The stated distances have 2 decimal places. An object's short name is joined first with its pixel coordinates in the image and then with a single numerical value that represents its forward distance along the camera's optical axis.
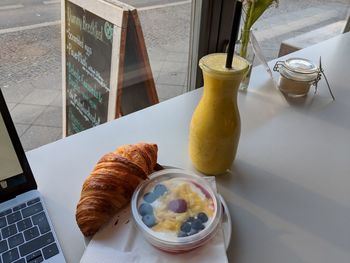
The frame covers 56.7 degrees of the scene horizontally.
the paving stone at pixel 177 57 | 1.06
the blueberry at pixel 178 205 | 0.44
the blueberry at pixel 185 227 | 0.41
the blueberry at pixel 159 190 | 0.46
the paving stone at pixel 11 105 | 0.76
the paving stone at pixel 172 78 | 1.09
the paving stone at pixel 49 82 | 0.90
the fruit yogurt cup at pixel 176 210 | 0.40
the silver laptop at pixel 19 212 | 0.42
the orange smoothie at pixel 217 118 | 0.48
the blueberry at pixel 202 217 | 0.43
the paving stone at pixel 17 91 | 0.81
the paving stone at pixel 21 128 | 0.80
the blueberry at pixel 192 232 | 0.41
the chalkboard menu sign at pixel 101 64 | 0.93
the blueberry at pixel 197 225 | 0.42
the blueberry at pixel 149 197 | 0.45
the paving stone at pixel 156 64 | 1.09
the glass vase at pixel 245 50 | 0.73
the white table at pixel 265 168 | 0.46
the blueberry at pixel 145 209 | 0.44
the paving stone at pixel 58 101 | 1.03
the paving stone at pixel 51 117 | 0.95
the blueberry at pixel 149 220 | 0.42
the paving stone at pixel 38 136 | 0.83
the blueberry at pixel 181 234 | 0.41
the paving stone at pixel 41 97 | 0.89
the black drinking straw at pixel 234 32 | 0.44
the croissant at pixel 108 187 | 0.43
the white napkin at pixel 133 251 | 0.40
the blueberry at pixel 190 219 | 0.42
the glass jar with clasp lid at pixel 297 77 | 0.78
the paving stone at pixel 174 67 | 1.08
